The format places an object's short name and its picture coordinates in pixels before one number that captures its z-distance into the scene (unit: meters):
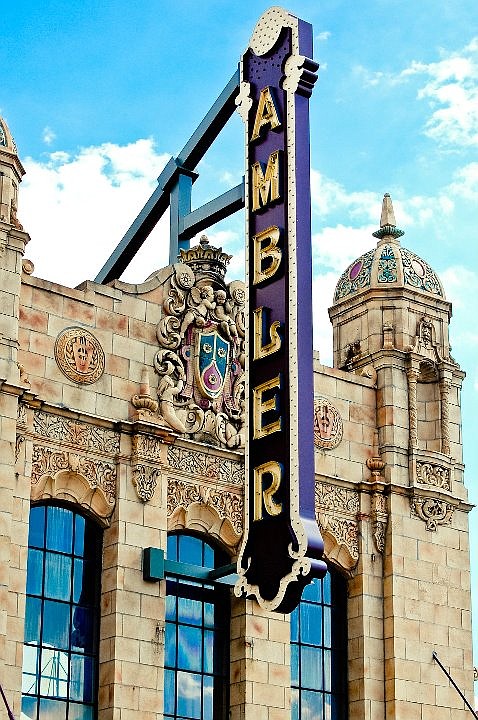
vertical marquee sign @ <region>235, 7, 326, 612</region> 25.89
